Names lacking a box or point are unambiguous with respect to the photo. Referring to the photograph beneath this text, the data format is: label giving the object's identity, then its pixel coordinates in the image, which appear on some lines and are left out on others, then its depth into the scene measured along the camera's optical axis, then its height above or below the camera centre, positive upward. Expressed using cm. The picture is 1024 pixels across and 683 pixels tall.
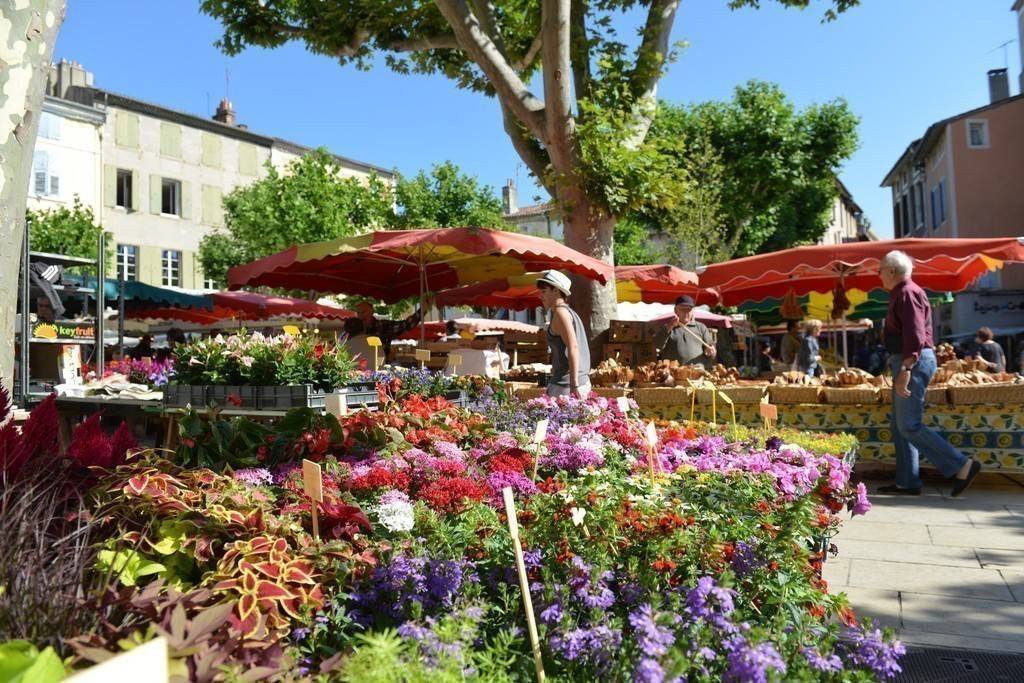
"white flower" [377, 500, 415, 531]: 231 -43
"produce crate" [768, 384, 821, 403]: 695 -25
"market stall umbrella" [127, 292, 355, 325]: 1474 +142
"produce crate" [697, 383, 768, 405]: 678 -23
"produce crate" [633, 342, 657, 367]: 908 +19
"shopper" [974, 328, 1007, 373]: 1318 +22
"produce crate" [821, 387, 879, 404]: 673 -27
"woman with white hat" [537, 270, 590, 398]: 569 +22
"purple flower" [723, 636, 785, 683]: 165 -64
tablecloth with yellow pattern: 644 -52
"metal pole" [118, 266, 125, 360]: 994 +89
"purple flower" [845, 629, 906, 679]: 187 -71
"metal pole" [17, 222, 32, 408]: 544 +30
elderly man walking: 584 +0
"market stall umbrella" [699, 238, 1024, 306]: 794 +116
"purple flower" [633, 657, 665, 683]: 158 -62
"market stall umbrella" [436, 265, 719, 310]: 1152 +130
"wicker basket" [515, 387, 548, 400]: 719 -19
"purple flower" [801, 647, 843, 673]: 177 -69
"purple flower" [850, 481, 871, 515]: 333 -60
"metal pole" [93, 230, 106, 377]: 732 +79
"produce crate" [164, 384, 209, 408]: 543 -10
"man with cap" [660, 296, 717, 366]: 801 +28
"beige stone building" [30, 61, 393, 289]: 3048 +931
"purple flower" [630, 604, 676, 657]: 167 -59
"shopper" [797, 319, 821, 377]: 1209 +25
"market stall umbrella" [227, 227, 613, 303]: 705 +123
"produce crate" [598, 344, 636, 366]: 901 +21
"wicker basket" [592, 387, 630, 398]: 702 -20
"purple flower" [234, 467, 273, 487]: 275 -35
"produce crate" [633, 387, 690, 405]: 689 -25
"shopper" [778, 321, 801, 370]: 1295 +37
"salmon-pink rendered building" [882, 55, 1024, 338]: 2934 +684
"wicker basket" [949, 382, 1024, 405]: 630 -27
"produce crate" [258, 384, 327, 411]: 508 -13
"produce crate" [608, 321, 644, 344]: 912 +44
